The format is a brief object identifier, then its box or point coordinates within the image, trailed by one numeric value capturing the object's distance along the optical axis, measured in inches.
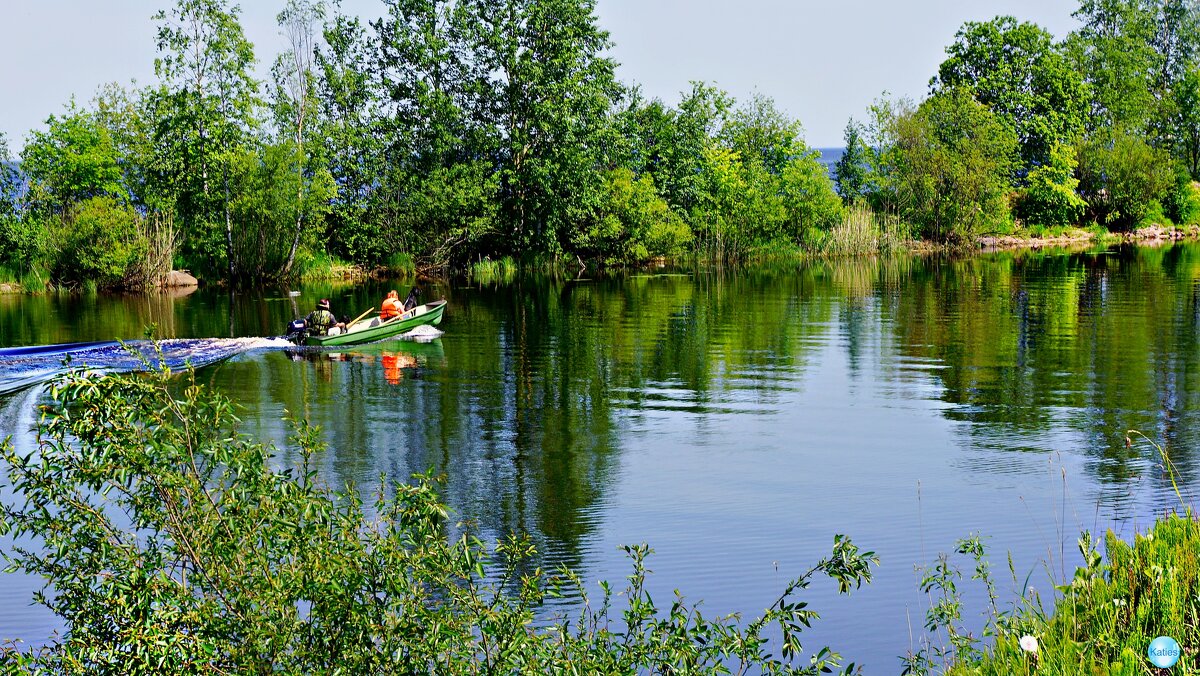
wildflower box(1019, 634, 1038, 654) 210.7
